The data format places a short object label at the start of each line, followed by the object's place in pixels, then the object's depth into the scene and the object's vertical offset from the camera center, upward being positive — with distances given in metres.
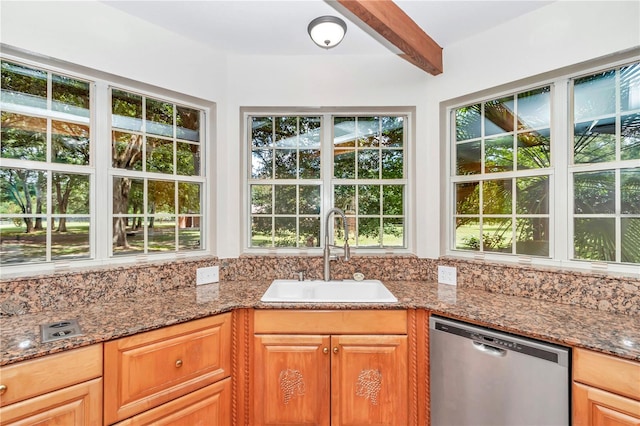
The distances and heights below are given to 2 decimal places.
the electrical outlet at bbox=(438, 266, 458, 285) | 2.01 -0.44
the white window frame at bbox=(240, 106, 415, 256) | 2.27 +0.28
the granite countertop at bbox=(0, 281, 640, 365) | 1.12 -0.51
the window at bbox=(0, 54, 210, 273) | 1.58 +0.28
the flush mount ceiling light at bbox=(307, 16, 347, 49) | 1.64 +1.07
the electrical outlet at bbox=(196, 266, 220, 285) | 2.01 -0.44
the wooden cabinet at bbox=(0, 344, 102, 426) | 1.01 -0.67
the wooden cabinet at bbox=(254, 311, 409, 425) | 1.57 -0.88
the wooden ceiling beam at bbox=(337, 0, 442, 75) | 1.42 +1.03
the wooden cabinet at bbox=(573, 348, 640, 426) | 1.05 -0.68
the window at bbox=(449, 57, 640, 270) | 1.60 +0.27
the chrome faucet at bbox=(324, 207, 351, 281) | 2.02 -0.29
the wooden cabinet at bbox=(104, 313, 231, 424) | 1.23 -0.75
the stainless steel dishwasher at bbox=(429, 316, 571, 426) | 1.20 -0.77
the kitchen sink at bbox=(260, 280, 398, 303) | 2.01 -0.54
